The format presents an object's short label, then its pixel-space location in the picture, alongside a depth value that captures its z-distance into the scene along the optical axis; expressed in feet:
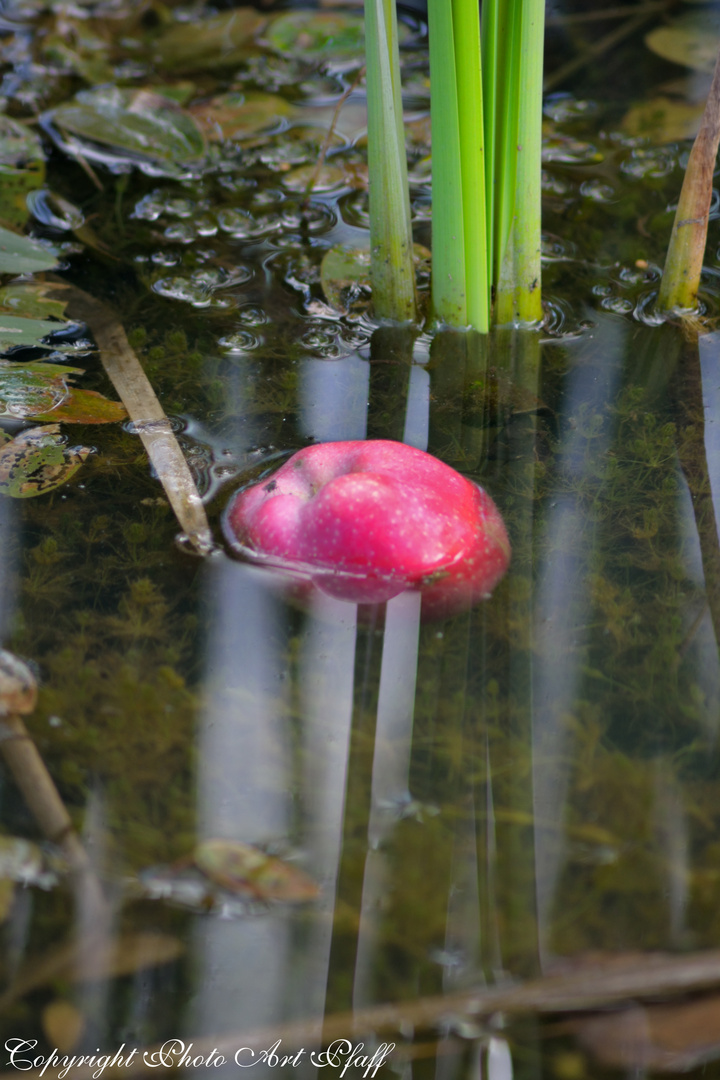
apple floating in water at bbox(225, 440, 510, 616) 8.01
